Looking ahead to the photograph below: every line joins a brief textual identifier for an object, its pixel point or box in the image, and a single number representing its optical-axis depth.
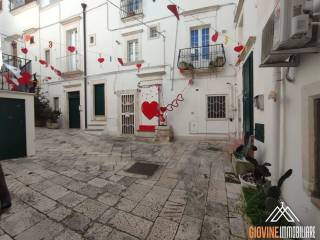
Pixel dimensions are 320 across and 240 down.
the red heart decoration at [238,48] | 6.72
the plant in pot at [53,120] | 11.48
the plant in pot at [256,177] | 2.68
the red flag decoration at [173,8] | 6.33
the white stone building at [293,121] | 1.80
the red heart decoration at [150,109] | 9.00
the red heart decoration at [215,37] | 7.78
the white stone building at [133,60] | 8.13
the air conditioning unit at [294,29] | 1.55
